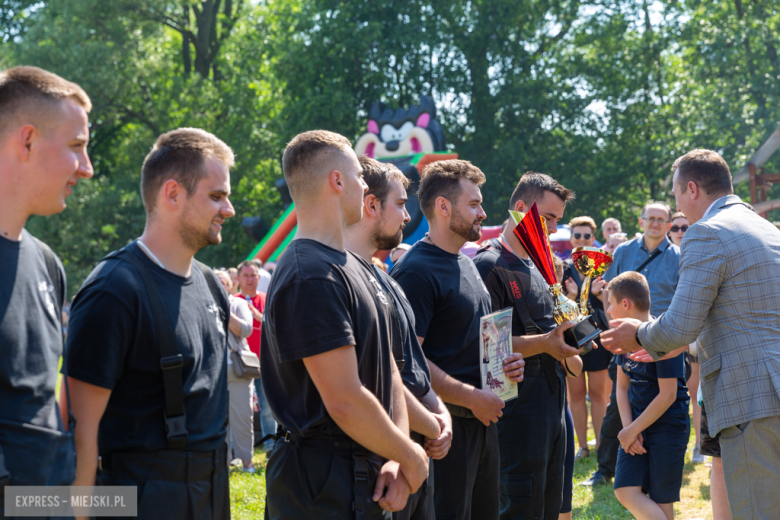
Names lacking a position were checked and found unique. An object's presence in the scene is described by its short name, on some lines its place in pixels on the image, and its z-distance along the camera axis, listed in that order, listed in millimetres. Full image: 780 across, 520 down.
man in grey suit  3453
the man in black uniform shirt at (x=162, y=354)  2250
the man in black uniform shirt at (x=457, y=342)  3475
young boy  4508
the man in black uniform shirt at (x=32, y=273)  1946
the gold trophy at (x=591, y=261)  4391
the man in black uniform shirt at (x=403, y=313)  2902
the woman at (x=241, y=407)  7898
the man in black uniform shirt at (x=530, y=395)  4012
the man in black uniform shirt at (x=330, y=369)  2389
